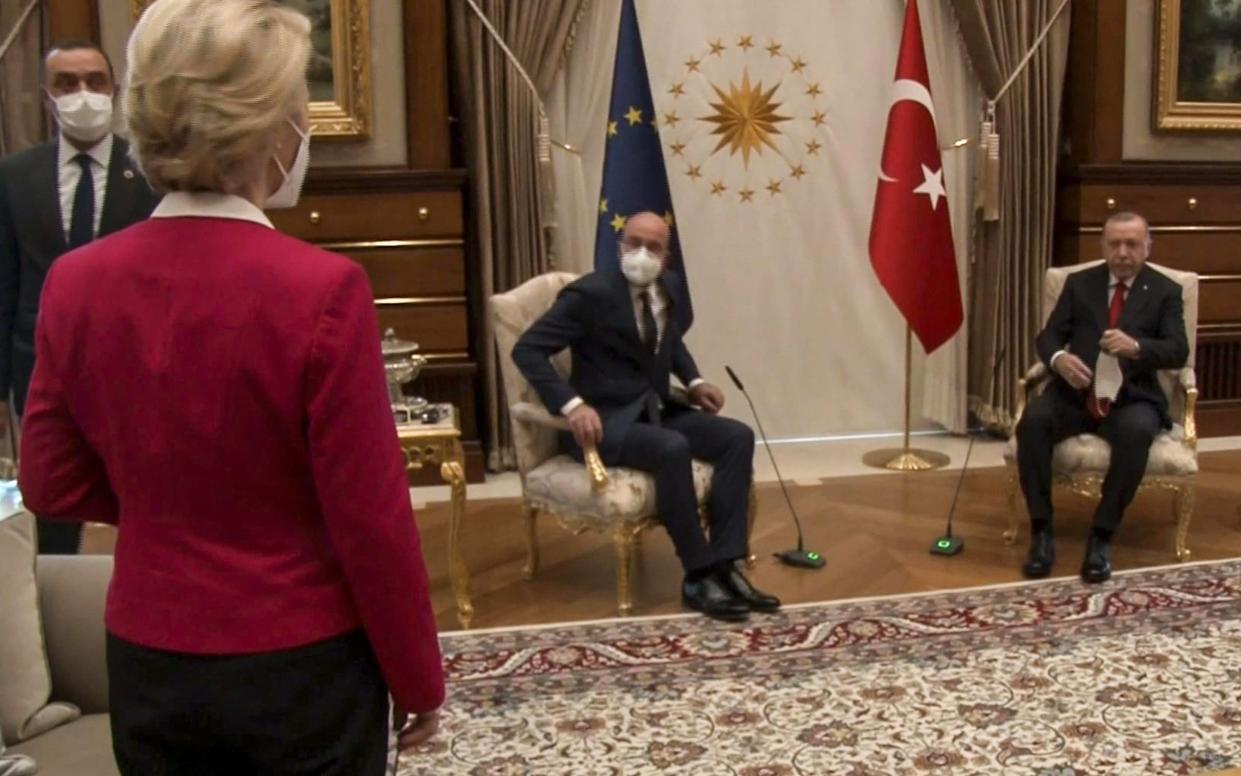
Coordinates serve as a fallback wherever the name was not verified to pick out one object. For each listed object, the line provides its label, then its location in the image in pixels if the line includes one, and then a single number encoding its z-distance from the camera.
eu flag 4.93
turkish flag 5.18
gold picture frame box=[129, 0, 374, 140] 4.88
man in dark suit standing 2.91
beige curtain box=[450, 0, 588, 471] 5.08
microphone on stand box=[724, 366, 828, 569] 3.96
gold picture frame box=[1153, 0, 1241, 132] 5.53
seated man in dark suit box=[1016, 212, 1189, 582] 3.86
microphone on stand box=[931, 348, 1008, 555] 4.06
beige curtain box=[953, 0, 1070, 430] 5.53
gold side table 3.43
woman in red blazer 1.10
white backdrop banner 5.48
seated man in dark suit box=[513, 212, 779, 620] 3.51
